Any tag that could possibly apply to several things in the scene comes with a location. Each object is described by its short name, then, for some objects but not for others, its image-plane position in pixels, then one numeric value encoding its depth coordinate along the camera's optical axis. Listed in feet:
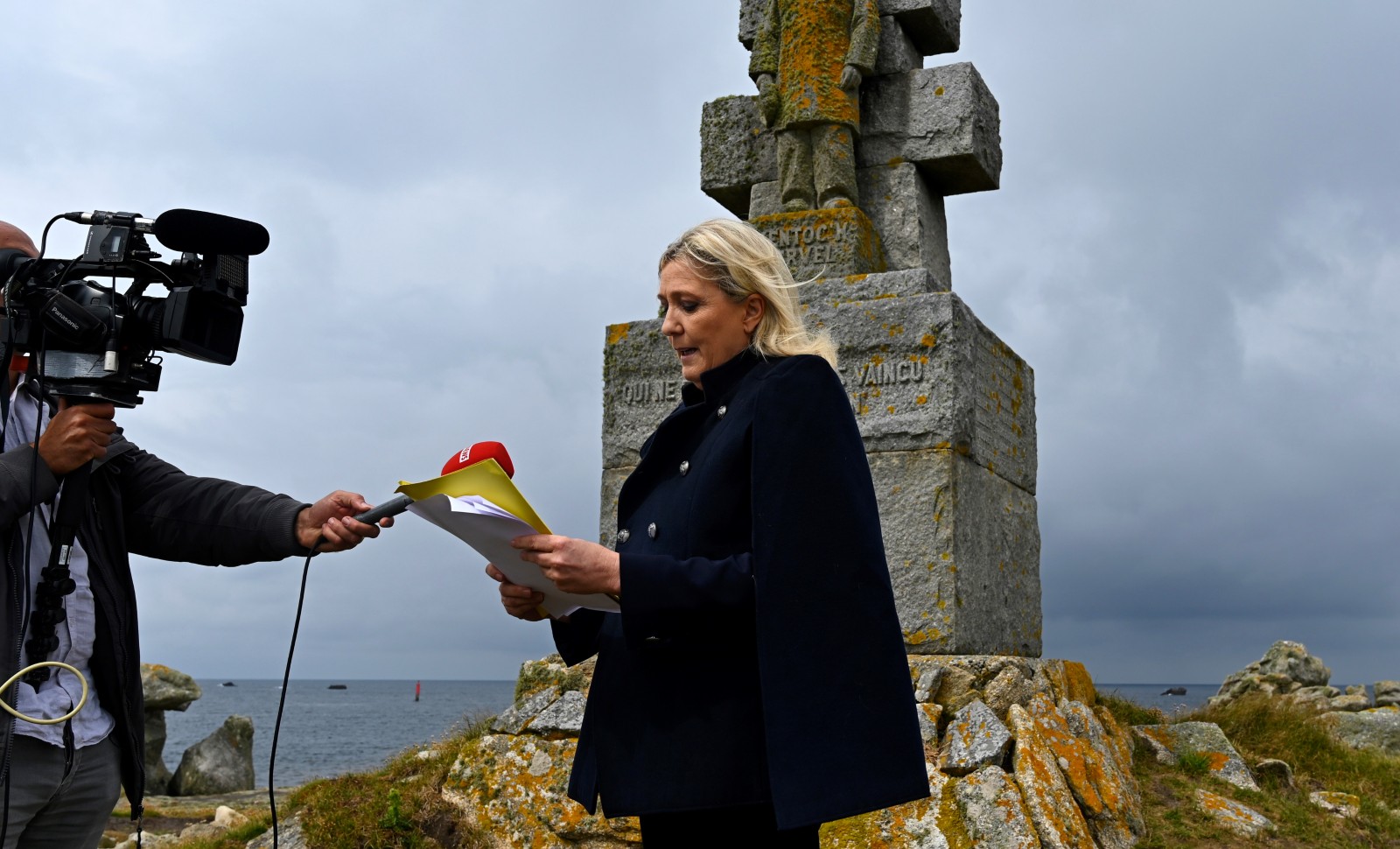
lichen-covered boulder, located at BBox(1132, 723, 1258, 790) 17.56
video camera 8.10
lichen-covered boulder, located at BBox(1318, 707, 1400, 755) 29.04
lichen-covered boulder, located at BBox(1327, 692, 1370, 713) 38.59
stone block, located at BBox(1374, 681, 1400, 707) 52.60
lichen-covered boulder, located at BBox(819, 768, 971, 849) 13.60
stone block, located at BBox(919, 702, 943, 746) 14.96
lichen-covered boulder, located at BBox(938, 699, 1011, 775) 14.40
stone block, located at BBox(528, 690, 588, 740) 16.29
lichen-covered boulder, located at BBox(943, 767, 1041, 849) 13.41
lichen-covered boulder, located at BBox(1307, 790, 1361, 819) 16.98
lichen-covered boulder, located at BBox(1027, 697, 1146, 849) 14.70
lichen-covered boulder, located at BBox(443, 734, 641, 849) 14.87
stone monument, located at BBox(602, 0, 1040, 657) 16.78
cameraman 7.74
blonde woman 6.82
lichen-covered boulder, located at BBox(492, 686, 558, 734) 16.71
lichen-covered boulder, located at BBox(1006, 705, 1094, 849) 13.60
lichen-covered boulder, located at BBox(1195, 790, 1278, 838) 15.75
